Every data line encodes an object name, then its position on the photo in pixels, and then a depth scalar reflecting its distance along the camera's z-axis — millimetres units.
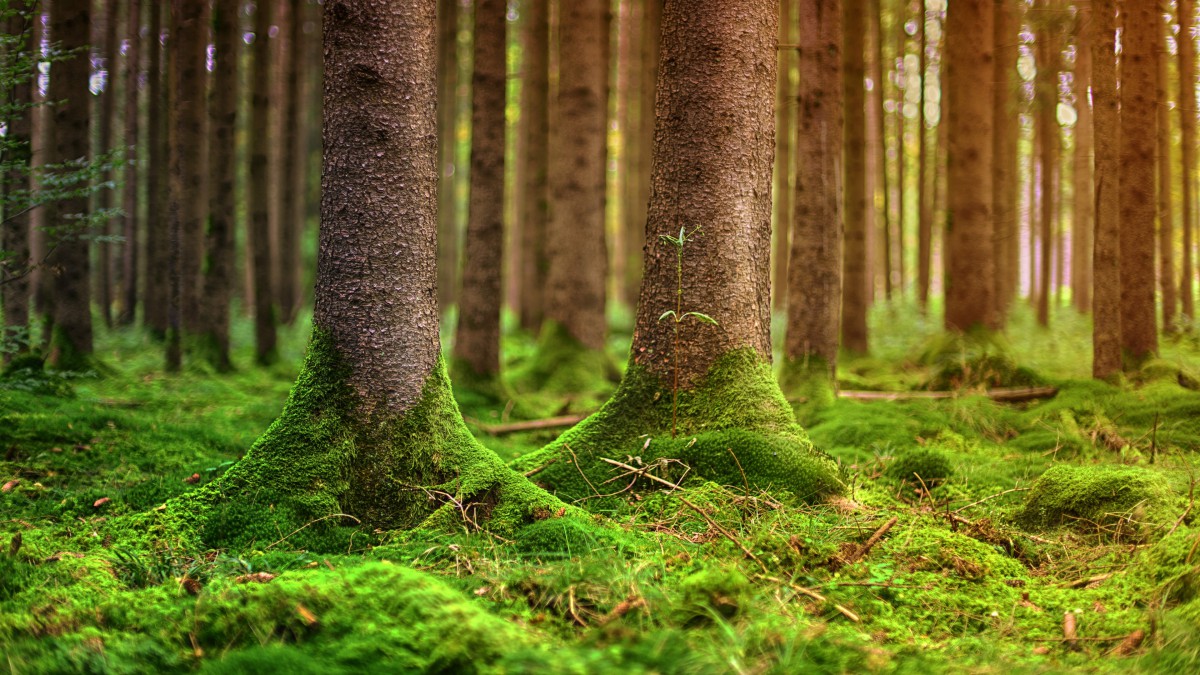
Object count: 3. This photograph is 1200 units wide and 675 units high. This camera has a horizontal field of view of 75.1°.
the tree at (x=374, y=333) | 4531
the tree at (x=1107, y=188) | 8852
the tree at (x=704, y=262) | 5309
